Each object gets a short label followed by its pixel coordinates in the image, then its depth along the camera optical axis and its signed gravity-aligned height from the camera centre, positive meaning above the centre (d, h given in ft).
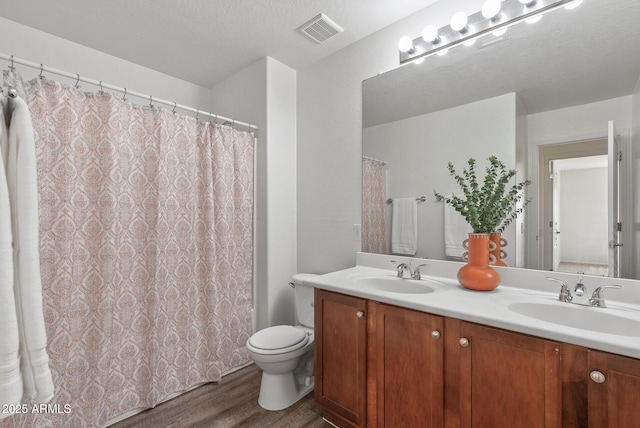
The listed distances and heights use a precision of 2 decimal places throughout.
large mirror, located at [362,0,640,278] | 4.28 +1.47
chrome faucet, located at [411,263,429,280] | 5.67 -1.17
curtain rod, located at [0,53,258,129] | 4.73 +2.50
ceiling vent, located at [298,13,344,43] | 6.40 +4.22
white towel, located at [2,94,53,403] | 2.56 -0.39
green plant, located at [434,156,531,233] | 4.97 +0.20
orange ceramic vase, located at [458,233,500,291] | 4.70 -0.91
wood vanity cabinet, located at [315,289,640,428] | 2.99 -2.03
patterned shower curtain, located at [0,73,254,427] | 5.15 -0.74
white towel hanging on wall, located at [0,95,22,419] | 2.38 -0.87
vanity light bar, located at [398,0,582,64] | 4.75 +3.36
